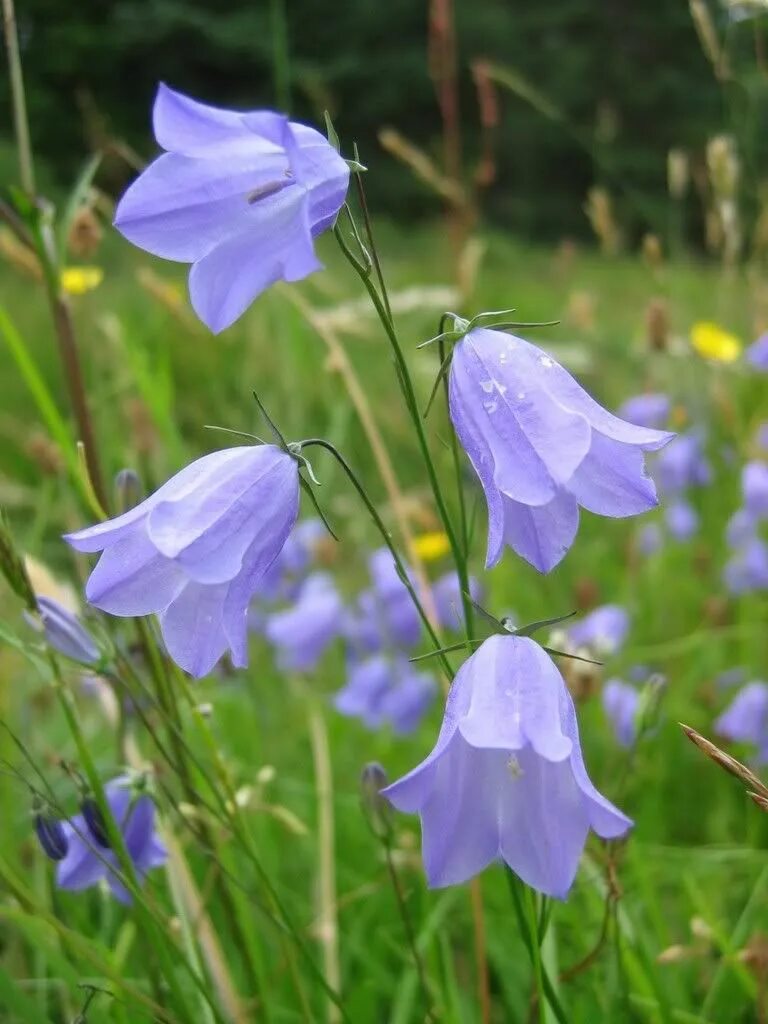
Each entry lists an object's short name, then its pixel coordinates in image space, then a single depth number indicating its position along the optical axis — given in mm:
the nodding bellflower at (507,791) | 170
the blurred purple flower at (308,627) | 373
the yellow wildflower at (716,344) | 539
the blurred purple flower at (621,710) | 305
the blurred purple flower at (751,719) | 300
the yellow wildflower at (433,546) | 425
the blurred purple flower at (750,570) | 374
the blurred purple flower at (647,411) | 440
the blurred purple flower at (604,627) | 330
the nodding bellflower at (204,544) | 176
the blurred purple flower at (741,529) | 381
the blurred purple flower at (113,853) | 208
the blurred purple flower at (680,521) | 448
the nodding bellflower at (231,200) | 172
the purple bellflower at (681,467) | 460
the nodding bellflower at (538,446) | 175
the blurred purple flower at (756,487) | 359
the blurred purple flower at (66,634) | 192
